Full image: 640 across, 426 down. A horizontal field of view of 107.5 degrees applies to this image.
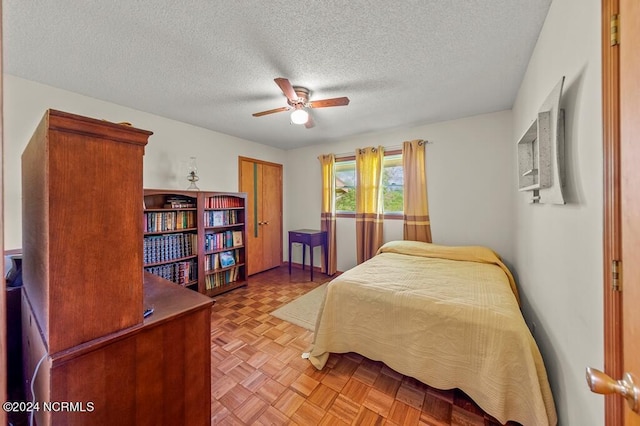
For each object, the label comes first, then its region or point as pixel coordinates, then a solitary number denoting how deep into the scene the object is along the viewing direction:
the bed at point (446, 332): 1.24
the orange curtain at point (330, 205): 3.93
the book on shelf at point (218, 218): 3.29
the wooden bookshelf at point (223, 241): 3.15
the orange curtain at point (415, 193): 3.20
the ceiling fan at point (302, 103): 2.04
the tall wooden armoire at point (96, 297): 0.73
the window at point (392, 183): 3.48
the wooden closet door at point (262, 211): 3.98
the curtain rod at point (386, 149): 3.21
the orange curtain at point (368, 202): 3.50
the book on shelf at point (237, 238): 3.52
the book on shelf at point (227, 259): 3.35
